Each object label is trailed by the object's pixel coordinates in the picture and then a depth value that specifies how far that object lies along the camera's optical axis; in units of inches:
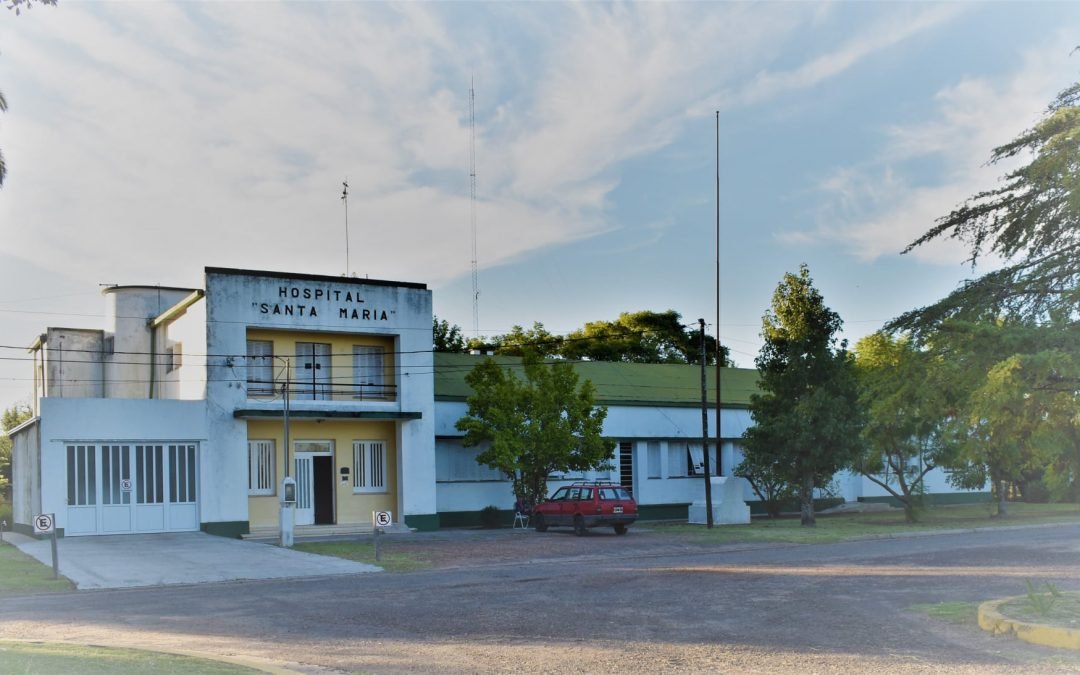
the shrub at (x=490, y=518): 1456.7
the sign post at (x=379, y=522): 962.1
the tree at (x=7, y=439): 2086.6
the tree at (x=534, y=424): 1363.2
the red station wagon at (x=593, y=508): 1259.2
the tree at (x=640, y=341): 2696.9
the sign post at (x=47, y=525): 823.1
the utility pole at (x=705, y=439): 1348.4
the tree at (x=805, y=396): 1384.1
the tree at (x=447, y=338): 2493.8
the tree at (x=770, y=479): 1451.8
